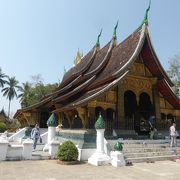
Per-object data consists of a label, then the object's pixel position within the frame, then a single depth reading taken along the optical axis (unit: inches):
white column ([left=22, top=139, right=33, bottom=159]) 319.2
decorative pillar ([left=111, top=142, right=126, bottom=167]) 290.2
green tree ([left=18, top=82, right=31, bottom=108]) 1311.7
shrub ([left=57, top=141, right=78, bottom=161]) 294.8
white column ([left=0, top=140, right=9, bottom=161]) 305.2
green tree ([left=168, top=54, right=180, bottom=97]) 1125.6
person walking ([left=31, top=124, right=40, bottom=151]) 387.2
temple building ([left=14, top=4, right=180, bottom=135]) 385.7
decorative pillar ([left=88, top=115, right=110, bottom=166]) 298.3
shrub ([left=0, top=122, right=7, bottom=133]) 956.7
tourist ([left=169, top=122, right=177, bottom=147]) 381.7
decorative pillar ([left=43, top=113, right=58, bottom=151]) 411.7
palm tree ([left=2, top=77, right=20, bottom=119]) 1777.7
